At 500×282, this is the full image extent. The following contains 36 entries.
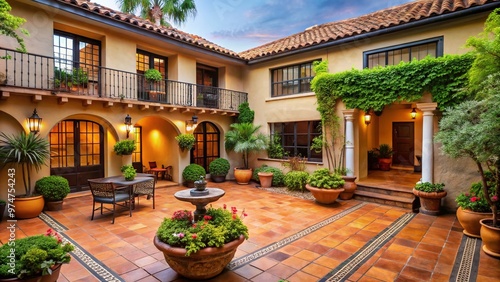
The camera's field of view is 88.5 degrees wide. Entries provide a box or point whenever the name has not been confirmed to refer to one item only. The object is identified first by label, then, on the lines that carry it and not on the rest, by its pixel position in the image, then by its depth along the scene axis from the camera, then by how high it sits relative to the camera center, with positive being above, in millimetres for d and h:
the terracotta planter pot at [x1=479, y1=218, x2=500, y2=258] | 4738 -1894
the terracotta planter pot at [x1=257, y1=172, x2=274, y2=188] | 11680 -1849
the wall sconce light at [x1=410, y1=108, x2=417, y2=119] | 12398 +1228
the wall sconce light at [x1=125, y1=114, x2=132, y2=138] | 9734 +595
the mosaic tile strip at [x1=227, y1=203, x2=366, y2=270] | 4555 -2212
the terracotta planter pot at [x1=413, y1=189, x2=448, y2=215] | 7437 -1863
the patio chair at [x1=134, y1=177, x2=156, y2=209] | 7996 -1559
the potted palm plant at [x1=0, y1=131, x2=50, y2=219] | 6840 -501
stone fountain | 4148 -950
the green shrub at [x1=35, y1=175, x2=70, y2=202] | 7426 -1448
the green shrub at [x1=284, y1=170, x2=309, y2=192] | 10578 -1735
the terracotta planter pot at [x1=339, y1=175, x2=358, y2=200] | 9164 -1747
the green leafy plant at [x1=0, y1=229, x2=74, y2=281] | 2963 -1450
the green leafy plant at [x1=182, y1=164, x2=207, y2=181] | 11453 -1516
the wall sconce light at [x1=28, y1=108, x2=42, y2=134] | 7512 +476
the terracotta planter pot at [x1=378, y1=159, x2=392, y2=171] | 13484 -1347
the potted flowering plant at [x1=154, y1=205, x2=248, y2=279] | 3676 -1550
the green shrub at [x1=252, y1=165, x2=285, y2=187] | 11875 -1700
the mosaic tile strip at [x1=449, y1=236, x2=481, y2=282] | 4102 -2214
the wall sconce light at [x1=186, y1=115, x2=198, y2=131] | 11735 +671
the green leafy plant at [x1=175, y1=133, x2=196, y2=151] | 11516 -68
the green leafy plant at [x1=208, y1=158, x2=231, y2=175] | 12539 -1394
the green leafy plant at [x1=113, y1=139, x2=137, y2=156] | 9547 -315
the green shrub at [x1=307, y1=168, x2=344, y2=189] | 8422 -1391
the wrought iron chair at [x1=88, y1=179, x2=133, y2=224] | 6754 -1488
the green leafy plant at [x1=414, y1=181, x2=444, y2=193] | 7570 -1454
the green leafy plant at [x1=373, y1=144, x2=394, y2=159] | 13781 -732
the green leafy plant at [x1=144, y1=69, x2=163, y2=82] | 10688 +2649
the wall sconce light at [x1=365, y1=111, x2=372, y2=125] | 10812 +906
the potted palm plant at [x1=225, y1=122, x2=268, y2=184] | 12327 -127
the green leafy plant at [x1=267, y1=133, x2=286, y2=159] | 12727 -523
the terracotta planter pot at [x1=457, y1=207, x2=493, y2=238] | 5629 -1841
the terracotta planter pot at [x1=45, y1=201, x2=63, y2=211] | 7613 -1996
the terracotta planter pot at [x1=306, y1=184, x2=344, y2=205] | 8305 -1828
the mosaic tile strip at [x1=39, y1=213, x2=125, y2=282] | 4062 -2187
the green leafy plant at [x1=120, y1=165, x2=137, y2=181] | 7547 -1042
